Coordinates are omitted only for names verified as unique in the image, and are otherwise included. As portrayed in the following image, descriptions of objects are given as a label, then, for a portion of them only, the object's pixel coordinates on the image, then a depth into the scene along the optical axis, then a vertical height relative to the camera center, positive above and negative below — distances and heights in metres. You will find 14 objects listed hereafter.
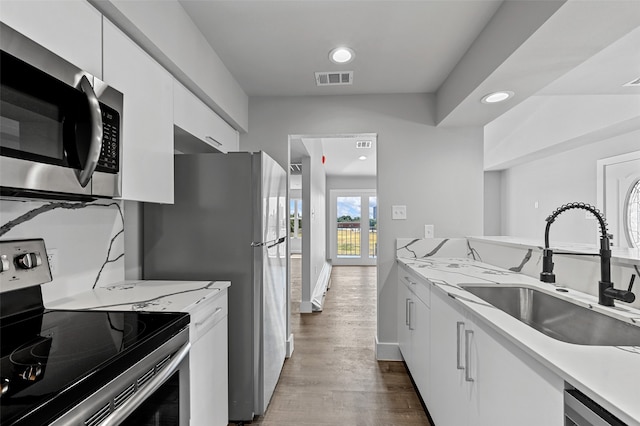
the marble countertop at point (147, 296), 1.30 -0.38
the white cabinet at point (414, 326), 2.01 -0.81
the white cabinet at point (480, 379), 0.89 -0.58
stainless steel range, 0.68 -0.38
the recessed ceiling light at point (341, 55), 2.13 +1.08
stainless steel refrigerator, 1.93 -0.15
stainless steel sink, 1.19 -0.46
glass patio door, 8.59 -0.38
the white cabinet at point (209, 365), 1.39 -0.72
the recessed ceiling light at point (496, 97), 2.13 +0.80
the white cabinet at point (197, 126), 1.81 +0.58
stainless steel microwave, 0.83 +0.26
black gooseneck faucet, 1.23 -0.26
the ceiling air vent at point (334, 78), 2.49 +1.08
